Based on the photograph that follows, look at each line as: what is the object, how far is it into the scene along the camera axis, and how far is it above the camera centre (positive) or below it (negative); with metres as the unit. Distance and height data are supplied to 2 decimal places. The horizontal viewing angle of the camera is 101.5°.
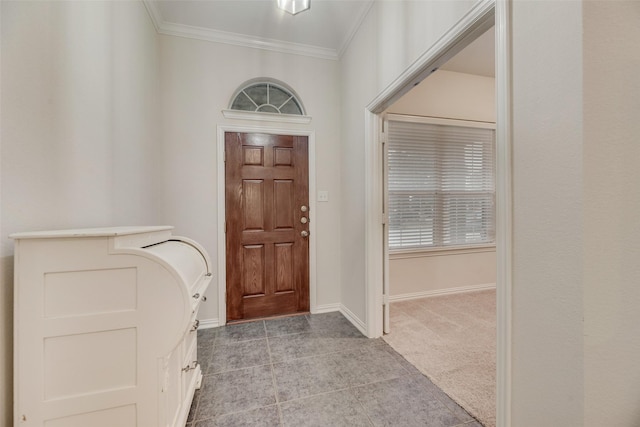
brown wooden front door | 2.70 -0.12
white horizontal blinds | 3.17 +0.33
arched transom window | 2.80 +1.25
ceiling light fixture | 1.79 +1.44
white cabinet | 0.89 -0.41
